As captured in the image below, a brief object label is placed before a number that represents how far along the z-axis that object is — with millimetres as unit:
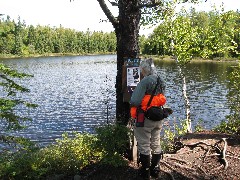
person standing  5520
